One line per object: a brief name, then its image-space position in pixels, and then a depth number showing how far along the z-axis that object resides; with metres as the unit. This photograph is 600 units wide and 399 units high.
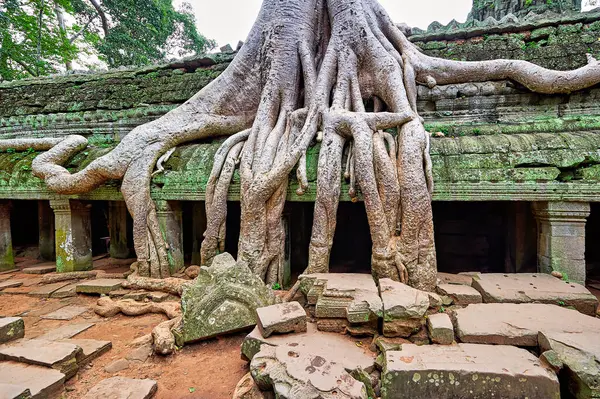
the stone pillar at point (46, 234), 6.42
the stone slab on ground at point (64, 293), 4.16
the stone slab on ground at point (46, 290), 4.19
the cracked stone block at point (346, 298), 2.39
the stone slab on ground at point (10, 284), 4.57
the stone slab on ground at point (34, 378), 1.98
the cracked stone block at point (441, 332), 2.14
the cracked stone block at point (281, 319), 2.28
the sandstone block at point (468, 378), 1.66
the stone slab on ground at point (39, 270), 5.26
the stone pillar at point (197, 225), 5.32
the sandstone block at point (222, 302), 2.68
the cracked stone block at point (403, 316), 2.28
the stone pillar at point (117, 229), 6.28
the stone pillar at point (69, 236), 4.86
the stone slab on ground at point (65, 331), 2.98
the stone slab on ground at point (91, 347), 2.53
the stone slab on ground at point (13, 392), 1.75
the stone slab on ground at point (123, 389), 2.01
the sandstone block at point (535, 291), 2.73
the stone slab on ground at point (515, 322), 2.11
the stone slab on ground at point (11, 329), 2.53
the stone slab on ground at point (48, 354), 2.25
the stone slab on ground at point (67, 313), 3.49
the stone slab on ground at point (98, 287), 4.05
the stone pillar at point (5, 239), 5.51
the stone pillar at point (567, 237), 3.29
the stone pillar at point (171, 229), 4.41
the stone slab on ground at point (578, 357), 1.65
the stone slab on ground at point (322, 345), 2.05
